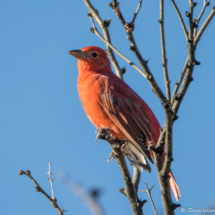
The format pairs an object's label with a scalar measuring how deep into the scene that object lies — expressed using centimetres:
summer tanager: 1061
